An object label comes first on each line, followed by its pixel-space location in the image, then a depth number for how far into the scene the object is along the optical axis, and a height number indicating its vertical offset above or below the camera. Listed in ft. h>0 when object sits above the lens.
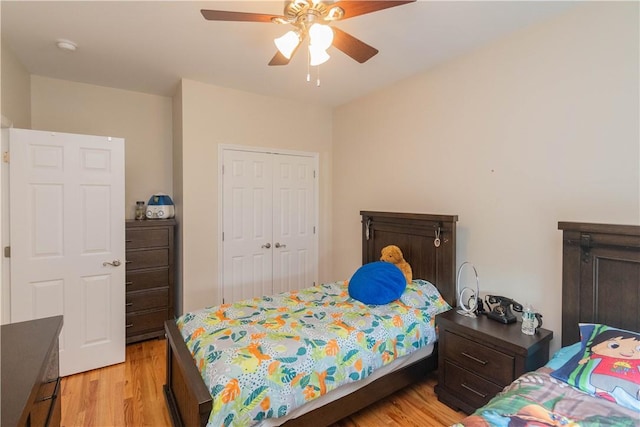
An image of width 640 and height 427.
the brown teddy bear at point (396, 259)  8.92 -1.47
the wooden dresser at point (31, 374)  2.79 -1.72
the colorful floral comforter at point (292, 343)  4.90 -2.56
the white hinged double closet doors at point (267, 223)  11.28 -0.54
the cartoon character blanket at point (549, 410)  3.80 -2.63
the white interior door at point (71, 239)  7.79 -0.82
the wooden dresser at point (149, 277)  9.92 -2.25
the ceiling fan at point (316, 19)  4.98 +3.24
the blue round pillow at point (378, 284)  7.70 -1.92
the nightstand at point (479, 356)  6.01 -3.04
